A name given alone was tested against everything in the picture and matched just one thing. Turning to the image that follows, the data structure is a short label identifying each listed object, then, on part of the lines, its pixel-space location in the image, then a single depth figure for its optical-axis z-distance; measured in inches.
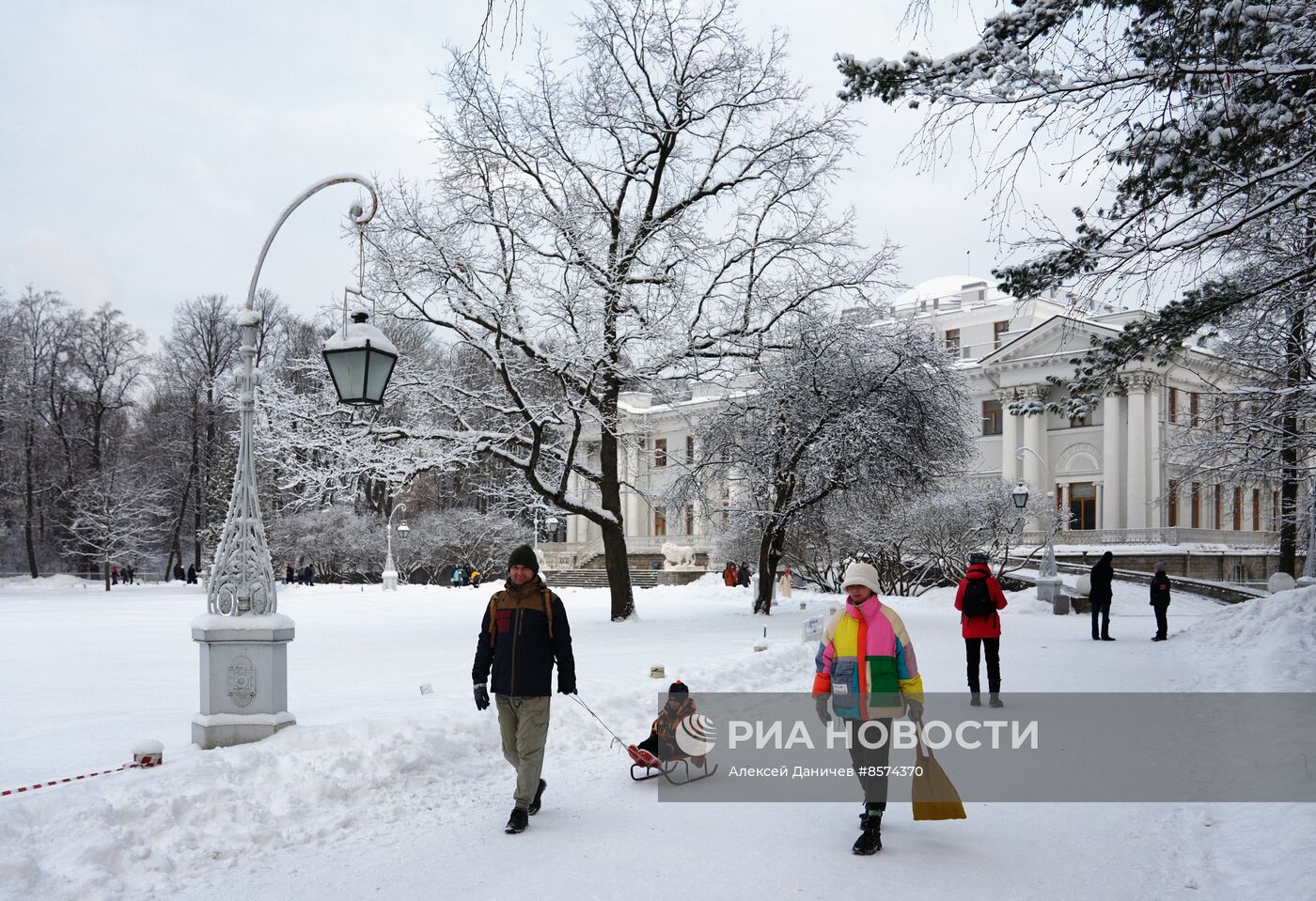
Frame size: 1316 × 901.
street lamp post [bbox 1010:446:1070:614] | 1187.9
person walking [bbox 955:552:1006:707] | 464.1
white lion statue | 2204.7
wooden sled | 330.0
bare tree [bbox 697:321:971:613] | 959.0
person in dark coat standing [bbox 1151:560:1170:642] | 813.9
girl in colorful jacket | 250.4
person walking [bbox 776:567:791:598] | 1460.4
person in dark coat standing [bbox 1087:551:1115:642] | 832.9
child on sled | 328.2
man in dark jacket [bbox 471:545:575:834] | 277.1
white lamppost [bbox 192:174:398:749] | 340.2
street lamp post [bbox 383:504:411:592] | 1747.0
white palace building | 1941.4
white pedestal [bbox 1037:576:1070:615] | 1185.4
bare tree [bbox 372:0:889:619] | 849.5
